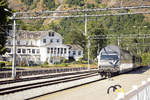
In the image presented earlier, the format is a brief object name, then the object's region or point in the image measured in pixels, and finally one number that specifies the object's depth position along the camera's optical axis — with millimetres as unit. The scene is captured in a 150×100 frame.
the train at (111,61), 33250
